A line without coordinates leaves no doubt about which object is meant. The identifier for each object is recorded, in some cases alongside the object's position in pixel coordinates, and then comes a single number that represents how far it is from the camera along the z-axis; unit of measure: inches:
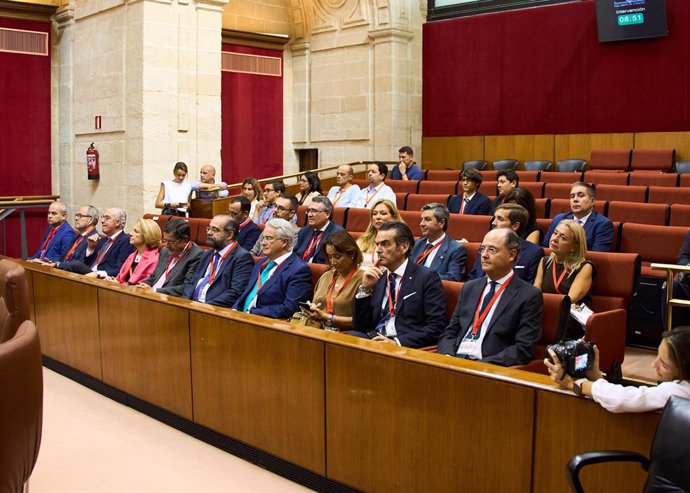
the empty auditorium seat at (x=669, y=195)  254.8
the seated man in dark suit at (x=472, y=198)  259.8
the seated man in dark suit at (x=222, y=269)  184.5
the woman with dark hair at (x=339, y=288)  154.4
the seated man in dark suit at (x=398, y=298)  141.9
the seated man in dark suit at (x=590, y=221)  200.7
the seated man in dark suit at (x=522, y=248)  173.8
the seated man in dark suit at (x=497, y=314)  126.0
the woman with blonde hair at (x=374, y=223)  189.2
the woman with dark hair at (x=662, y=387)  85.6
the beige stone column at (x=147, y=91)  346.3
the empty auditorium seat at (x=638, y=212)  230.4
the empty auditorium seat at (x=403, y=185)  333.9
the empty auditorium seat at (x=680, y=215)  225.6
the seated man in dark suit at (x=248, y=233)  244.1
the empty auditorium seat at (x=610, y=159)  350.0
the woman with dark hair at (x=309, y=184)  295.4
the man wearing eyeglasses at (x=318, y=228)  208.5
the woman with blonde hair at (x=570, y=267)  162.4
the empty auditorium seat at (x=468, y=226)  224.8
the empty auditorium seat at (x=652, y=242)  204.2
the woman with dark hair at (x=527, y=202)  201.0
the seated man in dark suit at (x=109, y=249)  233.8
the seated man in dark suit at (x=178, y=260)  199.9
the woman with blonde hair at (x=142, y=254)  216.2
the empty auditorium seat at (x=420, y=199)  282.8
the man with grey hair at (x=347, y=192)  297.4
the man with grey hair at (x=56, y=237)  267.9
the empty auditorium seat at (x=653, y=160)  339.6
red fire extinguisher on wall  376.8
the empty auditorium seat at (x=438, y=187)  321.1
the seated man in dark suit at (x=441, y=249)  181.0
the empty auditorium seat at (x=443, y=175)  363.6
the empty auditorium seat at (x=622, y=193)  264.1
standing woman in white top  329.4
